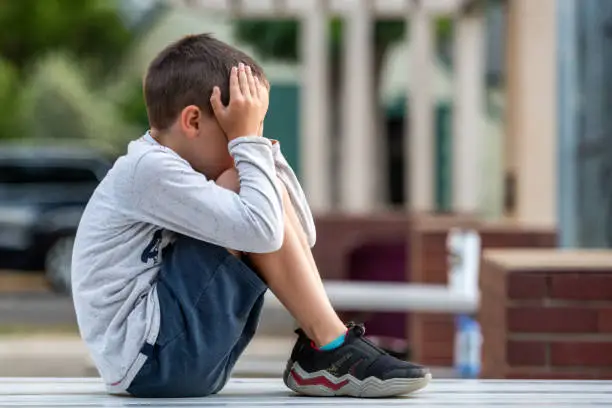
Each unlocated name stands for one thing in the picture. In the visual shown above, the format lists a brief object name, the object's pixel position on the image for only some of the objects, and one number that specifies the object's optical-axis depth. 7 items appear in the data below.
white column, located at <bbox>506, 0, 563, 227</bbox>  7.55
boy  2.91
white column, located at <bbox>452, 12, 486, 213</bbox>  10.92
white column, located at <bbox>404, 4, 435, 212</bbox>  10.77
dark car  16.91
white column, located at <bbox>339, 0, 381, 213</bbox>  10.89
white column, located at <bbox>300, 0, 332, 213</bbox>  10.88
